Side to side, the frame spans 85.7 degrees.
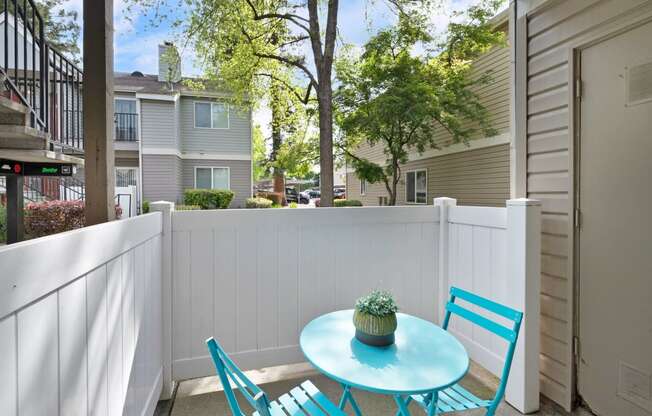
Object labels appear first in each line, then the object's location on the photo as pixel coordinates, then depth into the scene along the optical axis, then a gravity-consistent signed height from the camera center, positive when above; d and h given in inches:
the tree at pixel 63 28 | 433.4 +229.3
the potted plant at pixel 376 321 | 66.8 -22.3
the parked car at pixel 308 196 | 1073.5 +30.0
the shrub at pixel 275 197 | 596.1 +13.7
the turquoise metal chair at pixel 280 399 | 37.8 -32.0
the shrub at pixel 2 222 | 239.0 -11.4
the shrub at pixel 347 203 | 511.0 +3.0
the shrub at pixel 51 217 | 272.2 -9.2
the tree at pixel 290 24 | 300.7 +163.7
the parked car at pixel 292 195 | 1077.0 +32.4
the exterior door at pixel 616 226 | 77.0 -5.1
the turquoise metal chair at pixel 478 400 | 66.9 -36.1
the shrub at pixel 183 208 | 378.2 -3.0
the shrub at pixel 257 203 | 464.4 +2.7
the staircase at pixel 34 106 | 98.4 +35.1
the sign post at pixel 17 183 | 146.6 +9.8
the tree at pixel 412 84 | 322.7 +117.7
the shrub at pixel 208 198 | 453.1 +9.3
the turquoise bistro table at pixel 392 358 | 56.2 -27.7
